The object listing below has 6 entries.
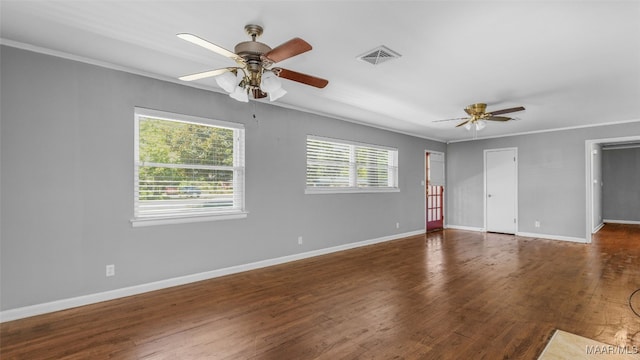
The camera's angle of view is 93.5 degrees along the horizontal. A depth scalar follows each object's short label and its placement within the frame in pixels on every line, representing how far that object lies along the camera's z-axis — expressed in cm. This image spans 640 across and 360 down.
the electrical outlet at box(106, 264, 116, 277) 329
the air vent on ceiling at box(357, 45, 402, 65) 287
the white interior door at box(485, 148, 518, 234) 751
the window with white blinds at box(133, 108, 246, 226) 359
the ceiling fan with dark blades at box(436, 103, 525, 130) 469
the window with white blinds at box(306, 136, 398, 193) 543
